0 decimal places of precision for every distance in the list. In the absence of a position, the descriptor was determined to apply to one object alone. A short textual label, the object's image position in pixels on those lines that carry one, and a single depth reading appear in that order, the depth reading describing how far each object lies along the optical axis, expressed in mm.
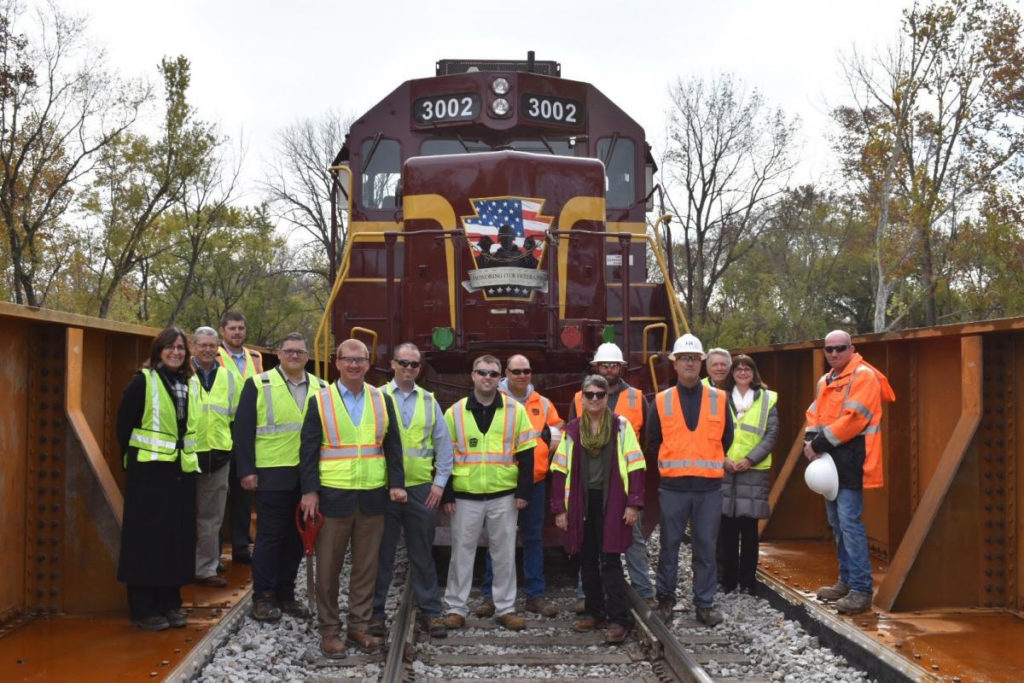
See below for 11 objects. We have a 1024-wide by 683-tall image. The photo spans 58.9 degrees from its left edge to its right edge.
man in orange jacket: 5840
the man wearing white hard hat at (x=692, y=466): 6152
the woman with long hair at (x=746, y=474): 6832
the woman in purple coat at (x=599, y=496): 5852
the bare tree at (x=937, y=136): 22234
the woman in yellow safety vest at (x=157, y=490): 5449
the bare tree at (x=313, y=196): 39281
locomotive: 7301
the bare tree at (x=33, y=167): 21125
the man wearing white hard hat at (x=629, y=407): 6309
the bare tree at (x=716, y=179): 33312
